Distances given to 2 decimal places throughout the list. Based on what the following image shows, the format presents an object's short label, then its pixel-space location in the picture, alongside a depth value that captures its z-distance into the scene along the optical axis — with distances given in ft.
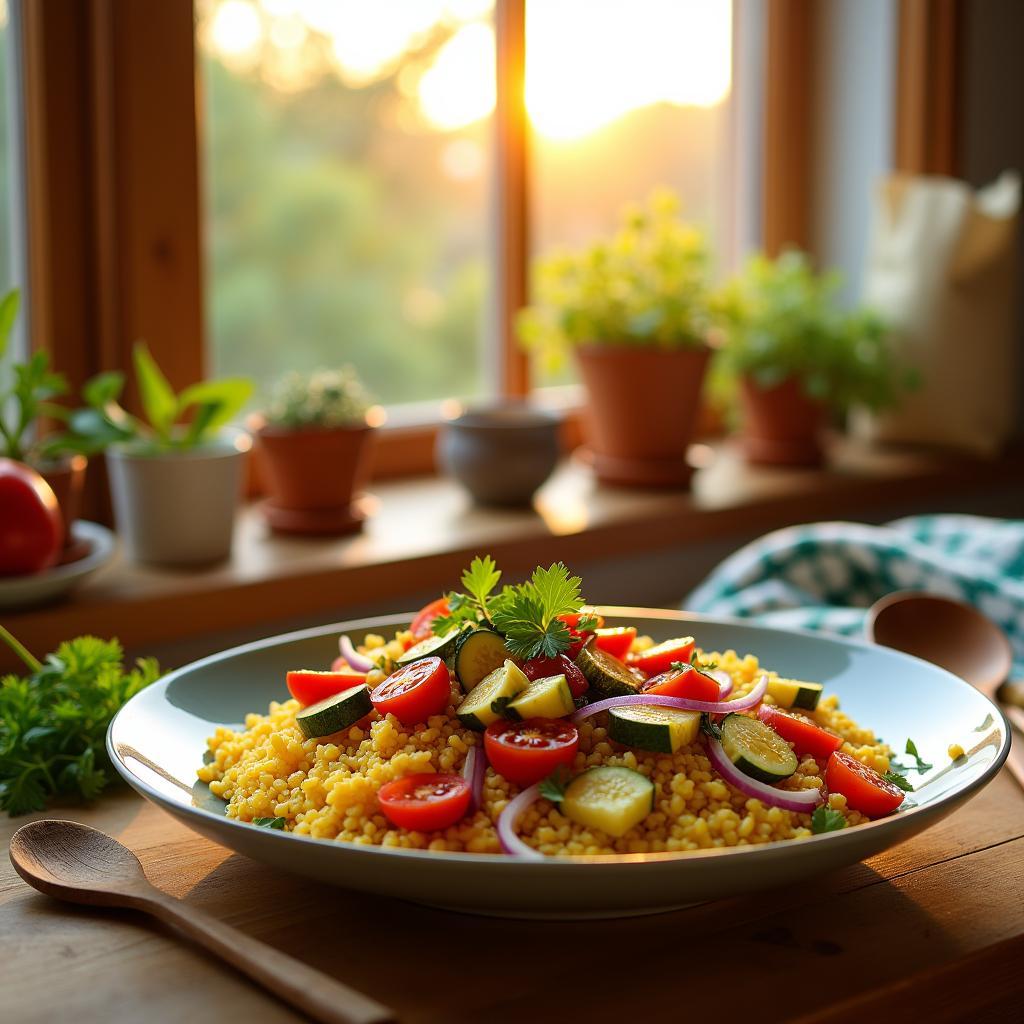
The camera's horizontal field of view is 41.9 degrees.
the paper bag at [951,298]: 8.34
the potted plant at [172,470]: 5.63
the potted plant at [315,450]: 6.30
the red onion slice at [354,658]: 3.57
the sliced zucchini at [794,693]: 3.40
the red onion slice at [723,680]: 3.23
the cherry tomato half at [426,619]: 3.49
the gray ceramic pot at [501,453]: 6.90
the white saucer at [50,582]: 4.93
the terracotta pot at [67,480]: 5.23
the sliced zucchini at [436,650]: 3.23
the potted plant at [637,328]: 7.51
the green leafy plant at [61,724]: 3.55
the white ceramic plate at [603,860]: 2.45
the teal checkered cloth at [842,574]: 5.66
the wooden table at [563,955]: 2.54
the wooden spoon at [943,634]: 4.61
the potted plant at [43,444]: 5.01
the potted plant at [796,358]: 8.14
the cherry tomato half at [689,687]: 3.10
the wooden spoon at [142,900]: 2.34
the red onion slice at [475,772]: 2.83
